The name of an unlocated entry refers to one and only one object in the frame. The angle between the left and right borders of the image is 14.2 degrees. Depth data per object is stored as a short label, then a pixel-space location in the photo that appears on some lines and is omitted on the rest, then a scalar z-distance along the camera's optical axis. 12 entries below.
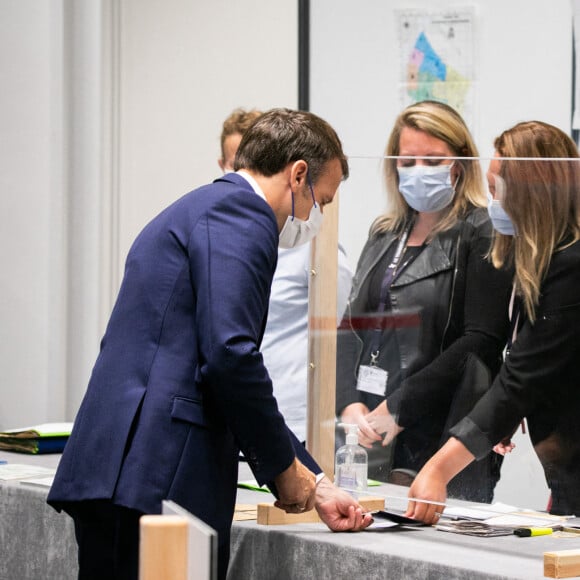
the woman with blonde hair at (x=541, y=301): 5.62
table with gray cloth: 5.43
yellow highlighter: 5.71
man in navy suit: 5.32
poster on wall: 7.97
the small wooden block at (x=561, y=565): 5.29
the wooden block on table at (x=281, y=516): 5.83
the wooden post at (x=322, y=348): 6.07
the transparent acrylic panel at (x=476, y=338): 5.63
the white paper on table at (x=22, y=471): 6.44
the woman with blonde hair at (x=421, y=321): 5.76
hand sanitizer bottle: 6.01
